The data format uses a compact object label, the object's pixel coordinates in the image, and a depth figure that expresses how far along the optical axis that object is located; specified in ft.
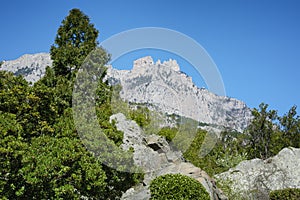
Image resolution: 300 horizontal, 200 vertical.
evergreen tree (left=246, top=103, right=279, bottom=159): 107.04
